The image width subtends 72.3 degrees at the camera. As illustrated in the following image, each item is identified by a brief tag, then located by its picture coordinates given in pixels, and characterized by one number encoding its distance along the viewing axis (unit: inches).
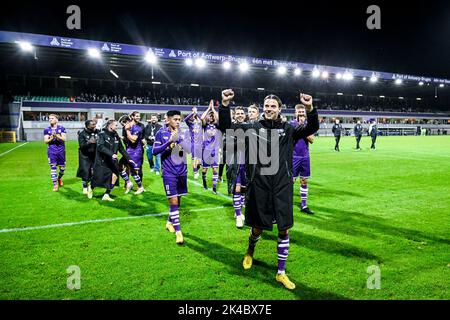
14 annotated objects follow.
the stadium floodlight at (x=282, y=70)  1817.7
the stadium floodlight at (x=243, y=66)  1695.0
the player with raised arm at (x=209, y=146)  407.8
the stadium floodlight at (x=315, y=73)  1922.0
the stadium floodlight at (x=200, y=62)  1593.3
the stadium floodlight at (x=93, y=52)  1363.2
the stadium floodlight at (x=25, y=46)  1242.6
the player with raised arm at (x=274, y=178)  157.9
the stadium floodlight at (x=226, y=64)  1662.2
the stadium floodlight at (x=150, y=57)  1488.7
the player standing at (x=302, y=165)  294.2
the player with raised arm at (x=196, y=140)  434.4
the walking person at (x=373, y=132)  977.7
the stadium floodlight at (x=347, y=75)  1996.8
